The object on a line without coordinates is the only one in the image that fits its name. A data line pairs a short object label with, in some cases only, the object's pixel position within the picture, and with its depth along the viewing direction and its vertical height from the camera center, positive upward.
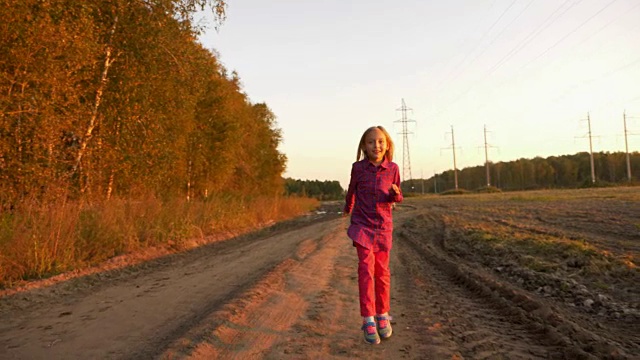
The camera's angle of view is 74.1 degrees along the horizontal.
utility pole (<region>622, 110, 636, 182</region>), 66.28 +7.40
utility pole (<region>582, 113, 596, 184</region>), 64.66 +6.47
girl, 3.94 -0.20
